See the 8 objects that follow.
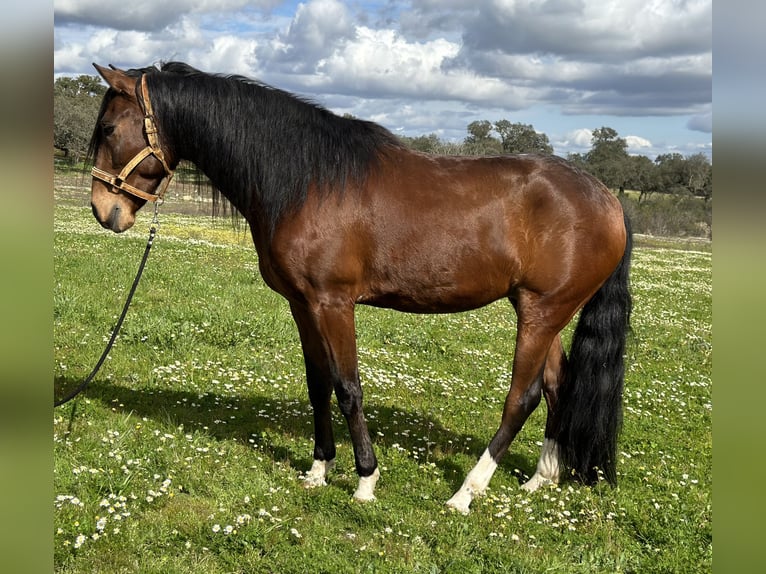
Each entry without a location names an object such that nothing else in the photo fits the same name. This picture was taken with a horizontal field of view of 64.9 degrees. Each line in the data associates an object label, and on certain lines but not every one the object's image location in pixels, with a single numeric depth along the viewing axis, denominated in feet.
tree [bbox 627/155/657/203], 224.33
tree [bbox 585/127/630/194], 216.95
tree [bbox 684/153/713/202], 210.30
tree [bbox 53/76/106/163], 112.57
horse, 15.35
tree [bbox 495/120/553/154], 213.25
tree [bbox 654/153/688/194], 225.15
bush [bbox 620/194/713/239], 161.68
